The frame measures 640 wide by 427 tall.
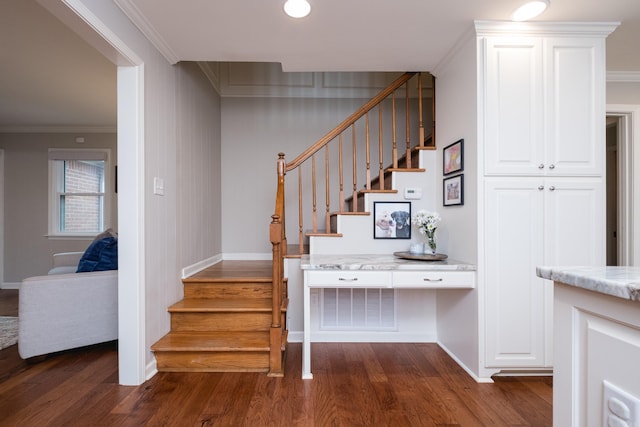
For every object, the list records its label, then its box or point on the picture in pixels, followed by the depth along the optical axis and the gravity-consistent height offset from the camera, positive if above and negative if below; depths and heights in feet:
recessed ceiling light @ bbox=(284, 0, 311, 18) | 6.26 +4.19
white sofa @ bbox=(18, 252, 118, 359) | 7.84 -2.55
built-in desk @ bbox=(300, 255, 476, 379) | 7.27 -1.45
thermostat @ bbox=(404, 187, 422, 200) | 9.12 +0.60
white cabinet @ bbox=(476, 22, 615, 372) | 7.02 +0.95
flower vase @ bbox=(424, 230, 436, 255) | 8.41 -0.82
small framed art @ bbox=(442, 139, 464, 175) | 7.72 +1.44
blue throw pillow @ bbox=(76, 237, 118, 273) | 8.93 -1.24
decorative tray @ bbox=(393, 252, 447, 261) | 7.99 -1.11
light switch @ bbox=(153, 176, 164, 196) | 7.50 +0.69
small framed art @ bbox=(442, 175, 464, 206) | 7.71 +0.59
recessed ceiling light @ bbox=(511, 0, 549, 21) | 6.34 +4.24
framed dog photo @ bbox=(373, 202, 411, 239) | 9.22 -0.16
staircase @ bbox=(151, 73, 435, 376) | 7.44 -2.51
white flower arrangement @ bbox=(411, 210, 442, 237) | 8.33 -0.20
